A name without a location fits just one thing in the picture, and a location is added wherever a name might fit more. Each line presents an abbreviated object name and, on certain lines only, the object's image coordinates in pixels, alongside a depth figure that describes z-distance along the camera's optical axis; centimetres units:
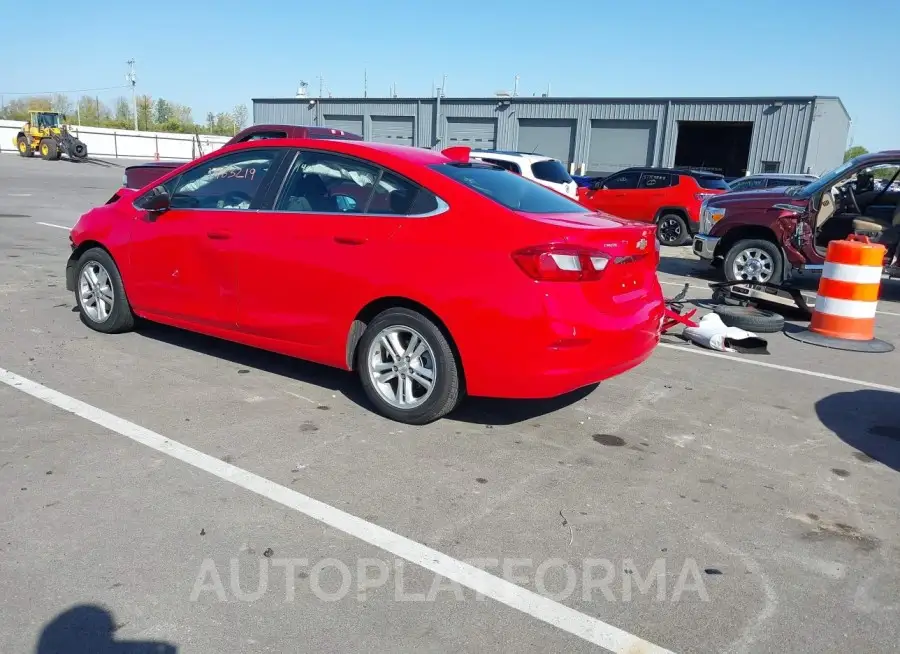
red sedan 418
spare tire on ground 767
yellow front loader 3984
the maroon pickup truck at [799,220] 967
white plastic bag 691
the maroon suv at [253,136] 1130
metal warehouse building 3300
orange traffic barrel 733
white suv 1314
